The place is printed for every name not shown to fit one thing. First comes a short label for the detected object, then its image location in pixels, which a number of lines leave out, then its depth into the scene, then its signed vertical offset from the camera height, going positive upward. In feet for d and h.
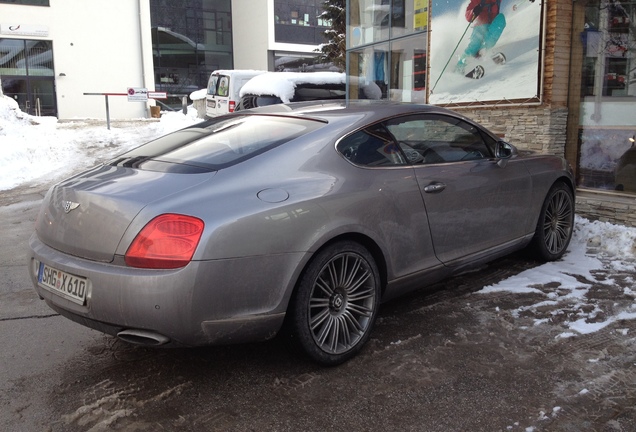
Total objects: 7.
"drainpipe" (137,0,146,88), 100.63 +13.08
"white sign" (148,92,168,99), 63.21 +2.84
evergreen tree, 66.39 +10.95
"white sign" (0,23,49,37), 92.43 +15.60
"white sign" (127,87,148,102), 61.82 +2.96
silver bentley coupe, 8.91 -1.98
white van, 56.18 +3.18
